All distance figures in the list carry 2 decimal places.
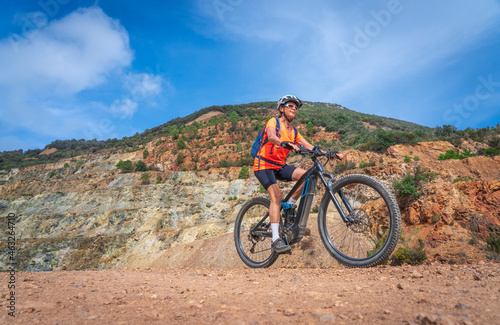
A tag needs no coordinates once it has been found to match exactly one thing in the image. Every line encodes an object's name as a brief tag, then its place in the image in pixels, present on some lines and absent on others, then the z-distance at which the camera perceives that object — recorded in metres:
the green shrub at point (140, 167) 53.90
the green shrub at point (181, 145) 62.86
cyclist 4.87
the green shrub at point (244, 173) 40.47
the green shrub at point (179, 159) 58.04
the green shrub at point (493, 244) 5.52
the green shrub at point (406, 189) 8.74
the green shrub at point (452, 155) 17.64
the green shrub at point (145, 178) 44.73
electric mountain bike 3.65
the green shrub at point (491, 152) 16.98
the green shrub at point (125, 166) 53.81
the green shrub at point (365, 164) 19.36
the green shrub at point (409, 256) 5.55
